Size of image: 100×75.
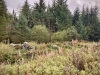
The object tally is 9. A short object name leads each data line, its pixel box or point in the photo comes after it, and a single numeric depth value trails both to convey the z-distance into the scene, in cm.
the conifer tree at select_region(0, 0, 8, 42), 2352
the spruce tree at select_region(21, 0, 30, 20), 3547
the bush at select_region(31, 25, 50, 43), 2427
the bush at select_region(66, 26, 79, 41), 2702
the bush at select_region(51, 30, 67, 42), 2498
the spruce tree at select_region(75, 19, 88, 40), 3404
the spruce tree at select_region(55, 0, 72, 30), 3481
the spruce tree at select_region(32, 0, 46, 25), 3638
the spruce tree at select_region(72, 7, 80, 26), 3946
